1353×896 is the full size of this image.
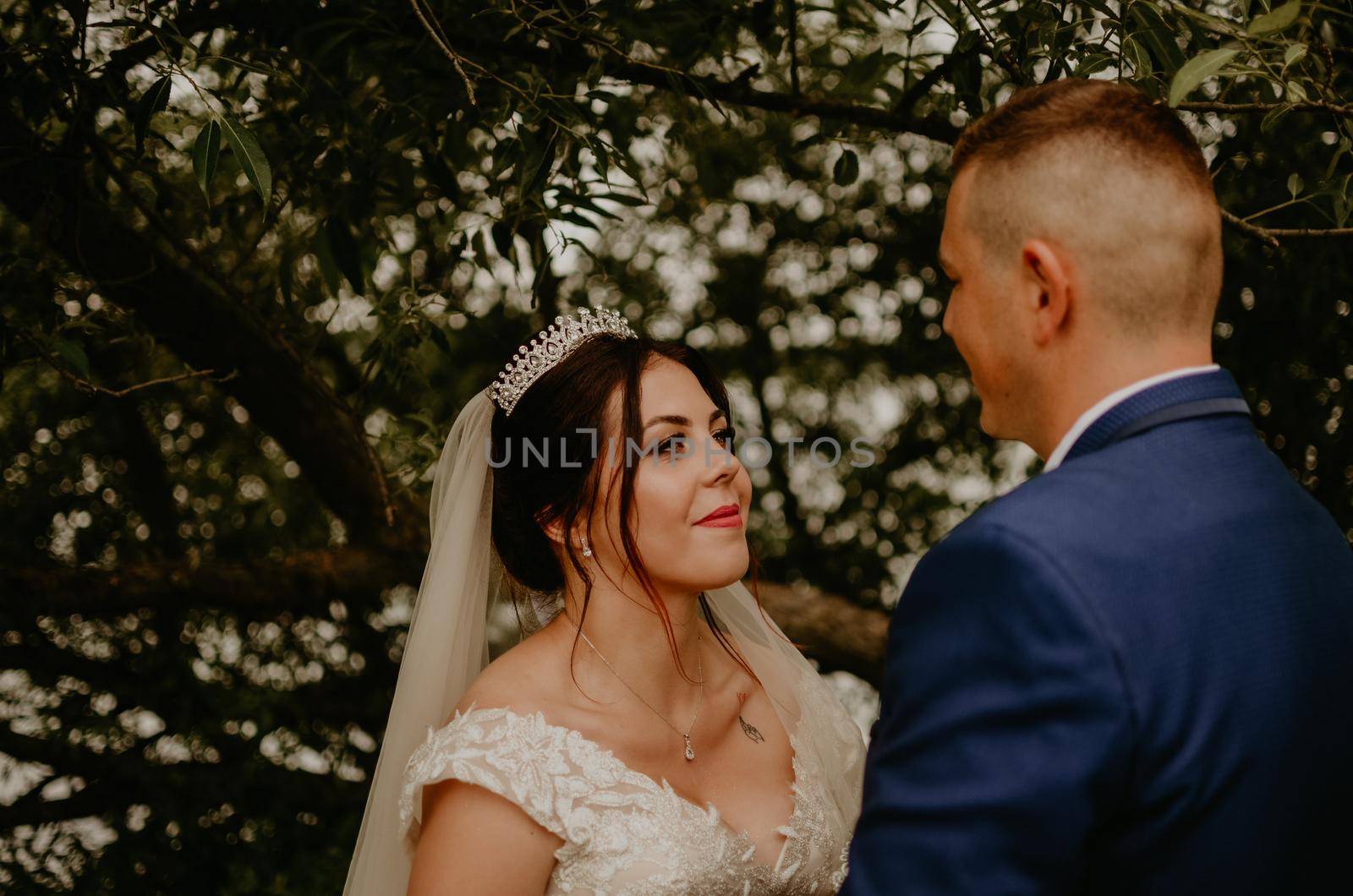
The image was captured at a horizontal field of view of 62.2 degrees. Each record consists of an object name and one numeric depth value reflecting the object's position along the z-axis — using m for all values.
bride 2.11
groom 1.17
